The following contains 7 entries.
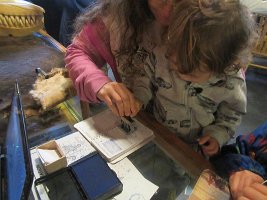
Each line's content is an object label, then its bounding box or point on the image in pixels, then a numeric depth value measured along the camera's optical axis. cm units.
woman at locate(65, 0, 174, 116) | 53
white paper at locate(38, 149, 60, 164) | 45
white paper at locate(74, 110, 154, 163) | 50
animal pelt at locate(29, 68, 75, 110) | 61
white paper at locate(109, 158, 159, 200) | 43
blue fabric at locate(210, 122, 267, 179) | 49
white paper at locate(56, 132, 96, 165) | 49
